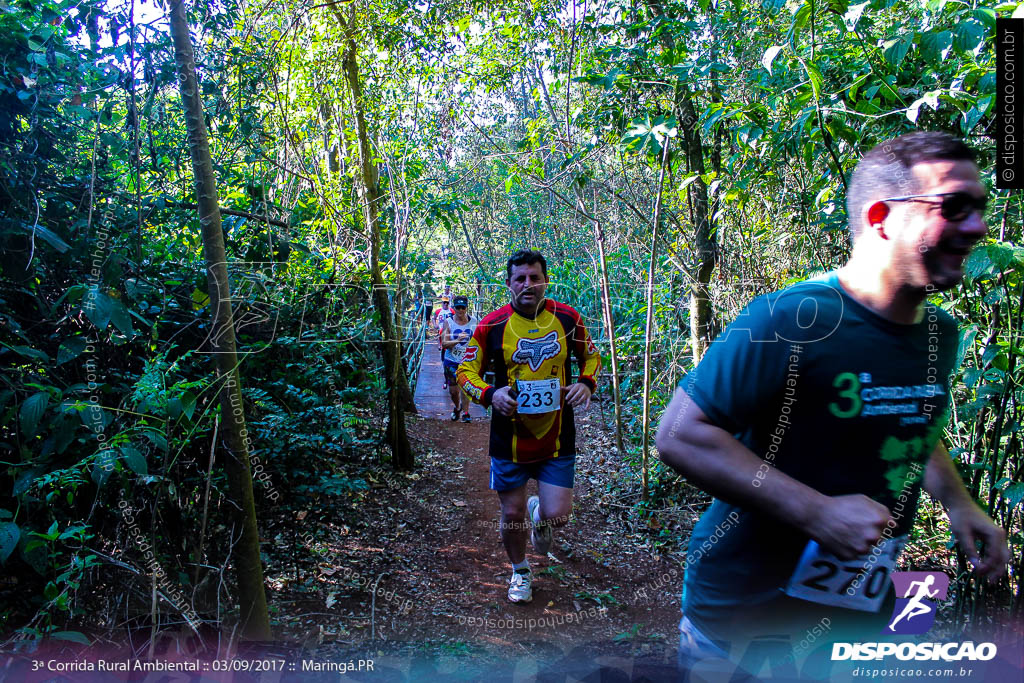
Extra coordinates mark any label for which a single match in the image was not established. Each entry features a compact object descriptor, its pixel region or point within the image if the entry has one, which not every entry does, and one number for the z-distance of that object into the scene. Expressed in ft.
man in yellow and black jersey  12.40
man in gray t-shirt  4.65
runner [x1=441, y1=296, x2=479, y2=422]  29.01
